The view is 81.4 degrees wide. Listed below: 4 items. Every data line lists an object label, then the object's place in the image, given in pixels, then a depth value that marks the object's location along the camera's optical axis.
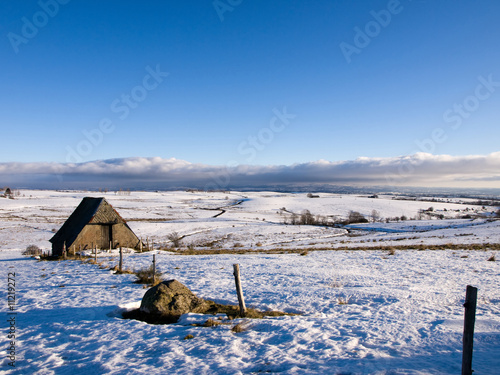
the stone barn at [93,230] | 25.20
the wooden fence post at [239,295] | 8.93
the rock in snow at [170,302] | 9.02
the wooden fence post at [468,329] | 4.84
